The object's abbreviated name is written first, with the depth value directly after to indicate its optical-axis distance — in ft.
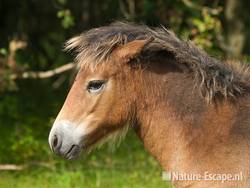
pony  19.50
